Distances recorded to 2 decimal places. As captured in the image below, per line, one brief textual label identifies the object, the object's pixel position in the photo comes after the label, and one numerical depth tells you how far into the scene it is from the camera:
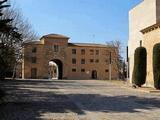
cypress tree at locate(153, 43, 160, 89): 17.16
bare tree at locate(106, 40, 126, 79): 48.28
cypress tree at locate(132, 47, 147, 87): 19.47
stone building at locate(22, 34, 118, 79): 47.94
